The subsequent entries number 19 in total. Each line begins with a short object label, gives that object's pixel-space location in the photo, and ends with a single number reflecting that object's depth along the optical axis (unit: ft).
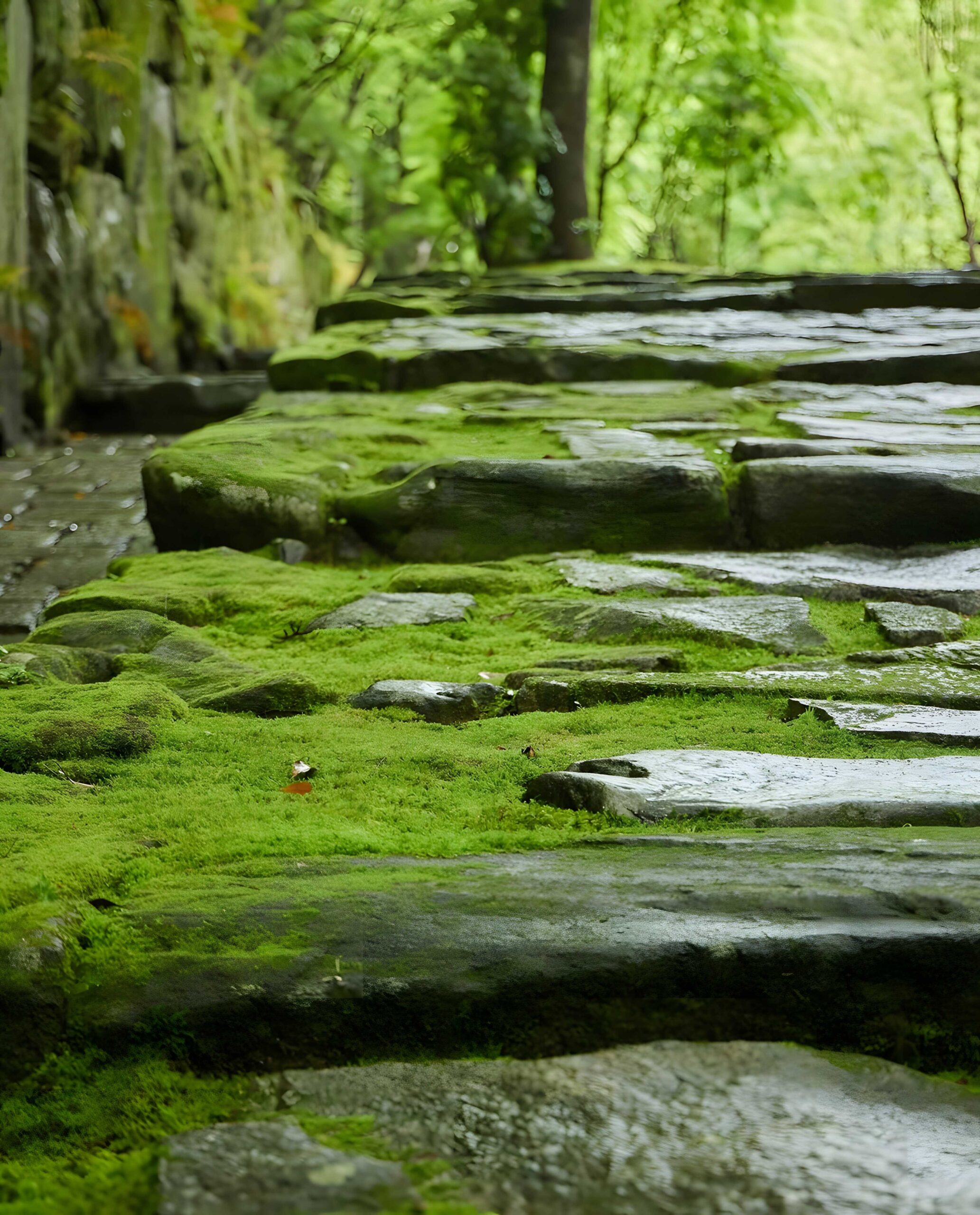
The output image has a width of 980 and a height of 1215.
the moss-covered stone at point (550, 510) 9.75
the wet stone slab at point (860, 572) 8.08
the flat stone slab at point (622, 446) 10.74
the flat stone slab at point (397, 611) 8.07
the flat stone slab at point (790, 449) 10.39
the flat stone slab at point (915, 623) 7.14
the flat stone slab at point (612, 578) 8.55
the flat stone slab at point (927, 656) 6.65
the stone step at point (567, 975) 3.72
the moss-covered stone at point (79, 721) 5.56
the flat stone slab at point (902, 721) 5.56
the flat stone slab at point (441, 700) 6.45
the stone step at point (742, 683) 6.28
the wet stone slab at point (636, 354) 14.75
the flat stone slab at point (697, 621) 7.37
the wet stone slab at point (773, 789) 4.72
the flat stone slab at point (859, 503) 9.27
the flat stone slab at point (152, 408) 24.03
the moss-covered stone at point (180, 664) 6.50
